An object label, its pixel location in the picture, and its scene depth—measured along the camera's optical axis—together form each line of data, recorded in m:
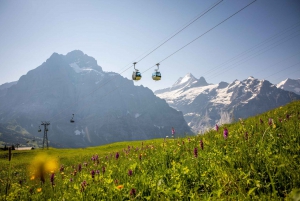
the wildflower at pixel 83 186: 4.13
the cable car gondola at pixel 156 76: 27.23
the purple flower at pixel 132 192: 3.36
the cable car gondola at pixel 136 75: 28.28
